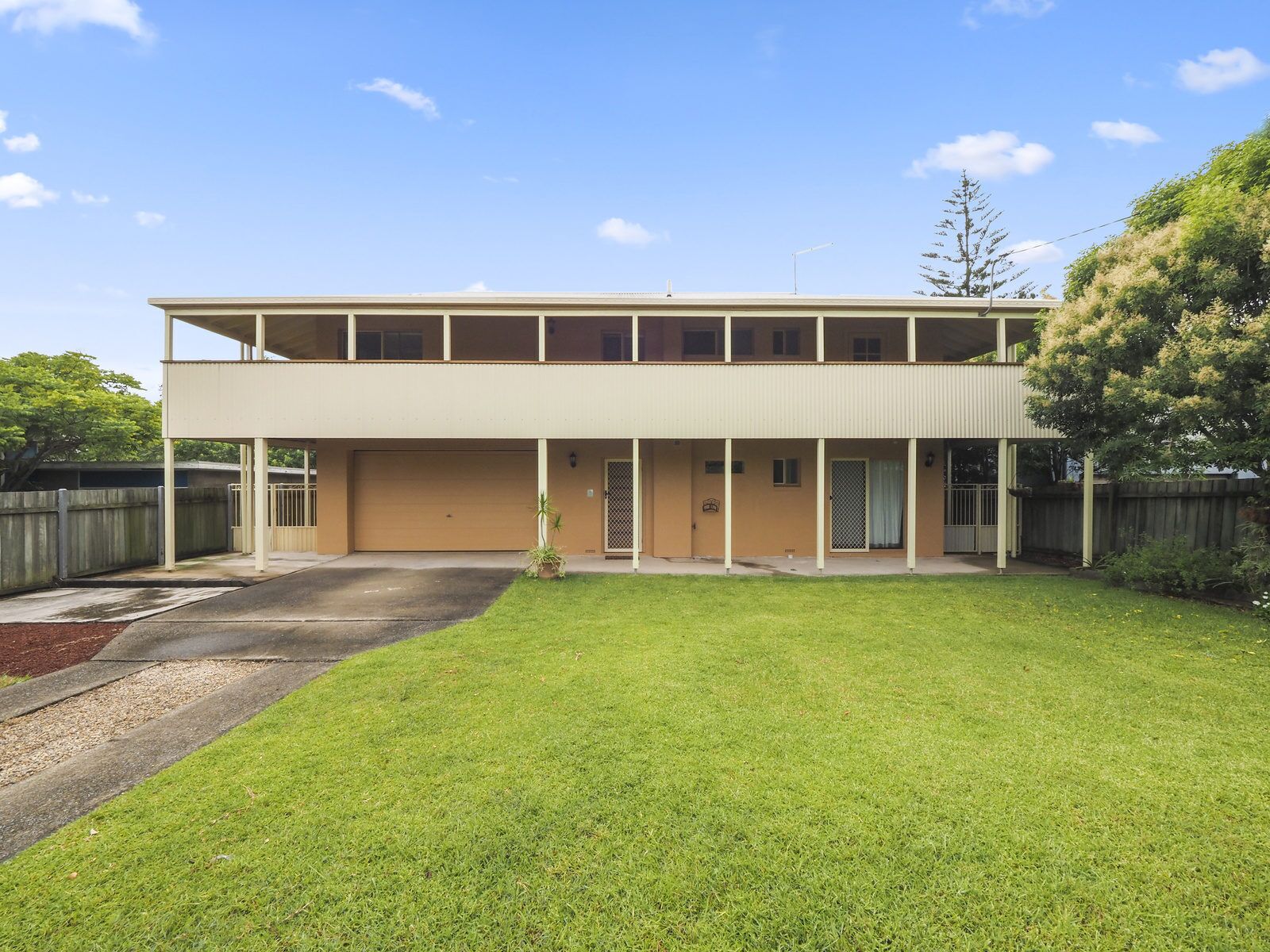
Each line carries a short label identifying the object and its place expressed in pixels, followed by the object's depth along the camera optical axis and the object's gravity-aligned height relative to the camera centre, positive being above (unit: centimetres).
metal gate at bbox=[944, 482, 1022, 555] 1248 -120
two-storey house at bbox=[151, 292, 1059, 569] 1004 +104
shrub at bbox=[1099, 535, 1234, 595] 759 -150
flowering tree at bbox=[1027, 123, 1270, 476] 664 +172
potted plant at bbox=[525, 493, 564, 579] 912 -160
